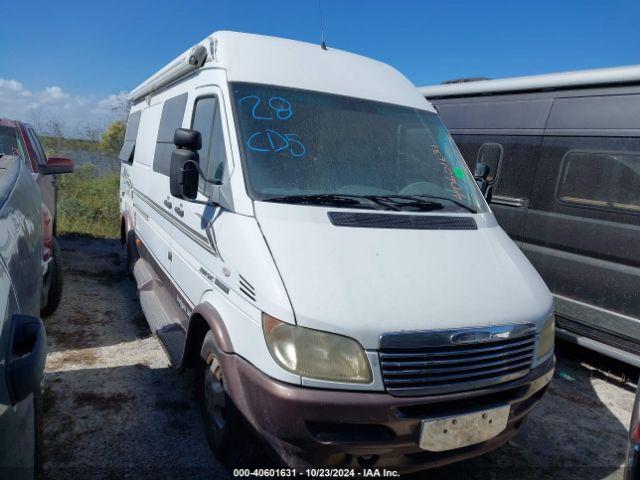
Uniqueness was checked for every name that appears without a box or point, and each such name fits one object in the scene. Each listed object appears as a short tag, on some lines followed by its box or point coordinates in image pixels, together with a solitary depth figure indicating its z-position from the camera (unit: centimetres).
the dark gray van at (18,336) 150
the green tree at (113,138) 1593
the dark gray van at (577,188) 430
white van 224
